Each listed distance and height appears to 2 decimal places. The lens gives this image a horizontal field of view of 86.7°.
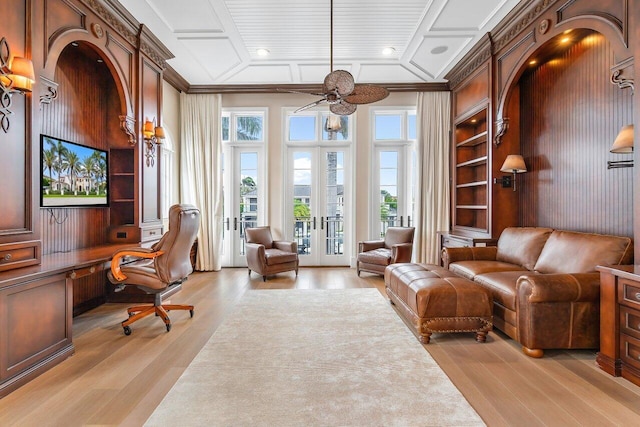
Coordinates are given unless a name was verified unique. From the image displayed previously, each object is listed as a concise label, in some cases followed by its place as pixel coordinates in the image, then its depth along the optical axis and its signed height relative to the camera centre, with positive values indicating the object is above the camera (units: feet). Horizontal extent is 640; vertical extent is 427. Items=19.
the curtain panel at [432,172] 19.99 +2.07
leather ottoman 9.75 -2.97
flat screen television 10.42 +1.15
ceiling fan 10.91 +3.94
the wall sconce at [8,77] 8.02 +3.14
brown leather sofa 8.63 -2.32
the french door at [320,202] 21.59 +0.33
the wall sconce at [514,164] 13.70 +1.73
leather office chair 10.46 -1.87
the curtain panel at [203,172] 20.29 +2.12
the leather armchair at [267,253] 17.81 -2.48
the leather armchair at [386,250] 17.74 -2.39
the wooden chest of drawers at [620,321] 7.43 -2.64
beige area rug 6.29 -3.89
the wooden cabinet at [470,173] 17.56 +1.87
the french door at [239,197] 21.58 +0.66
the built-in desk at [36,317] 7.25 -2.58
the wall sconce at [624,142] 8.86 +1.72
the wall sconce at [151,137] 14.79 +3.16
